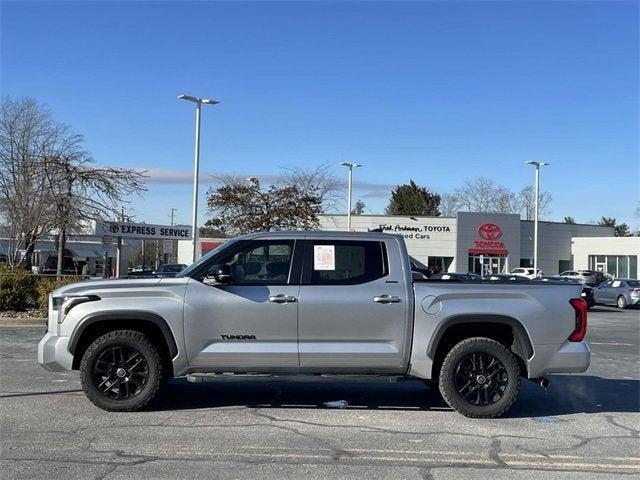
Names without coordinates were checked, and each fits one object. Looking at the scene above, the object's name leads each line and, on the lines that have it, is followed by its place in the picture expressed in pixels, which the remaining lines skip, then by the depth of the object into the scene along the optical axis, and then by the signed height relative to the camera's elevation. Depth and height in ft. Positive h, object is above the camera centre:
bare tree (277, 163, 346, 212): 125.49 +14.94
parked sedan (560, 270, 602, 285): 127.10 -2.57
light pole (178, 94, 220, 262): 97.60 +13.13
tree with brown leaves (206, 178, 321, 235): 112.47 +8.51
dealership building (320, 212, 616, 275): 182.39 +6.55
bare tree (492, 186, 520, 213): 284.00 +24.56
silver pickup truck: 22.85 -2.32
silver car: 103.33 -4.53
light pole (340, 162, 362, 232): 148.97 +16.28
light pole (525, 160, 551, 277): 154.30 +18.16
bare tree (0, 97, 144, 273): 73.97 +7.68
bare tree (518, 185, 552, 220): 283.38 +24.31
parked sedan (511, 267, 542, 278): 164.09 -2.11
